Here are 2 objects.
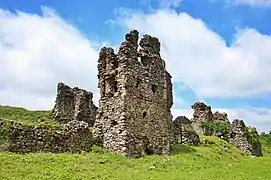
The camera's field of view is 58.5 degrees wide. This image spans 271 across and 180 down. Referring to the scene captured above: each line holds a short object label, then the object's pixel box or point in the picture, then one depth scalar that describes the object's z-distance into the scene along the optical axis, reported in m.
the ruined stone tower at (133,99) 16.13
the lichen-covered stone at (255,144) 27.24
